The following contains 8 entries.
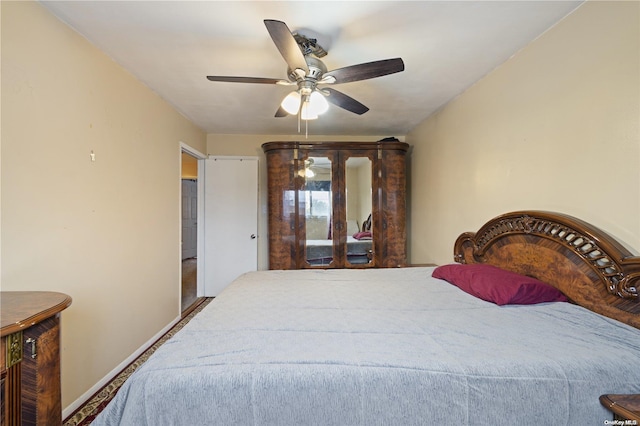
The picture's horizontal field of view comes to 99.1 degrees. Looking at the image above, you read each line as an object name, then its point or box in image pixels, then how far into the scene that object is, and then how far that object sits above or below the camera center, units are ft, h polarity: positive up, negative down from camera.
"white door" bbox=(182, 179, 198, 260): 23.26 -0.23
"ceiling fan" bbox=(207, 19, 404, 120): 4.59 +2.78
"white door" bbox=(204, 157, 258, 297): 12.99 -0.19
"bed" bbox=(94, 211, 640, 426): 2.85 -1.67
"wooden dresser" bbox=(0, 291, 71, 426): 3.03 -1.72
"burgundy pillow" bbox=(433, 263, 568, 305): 4.92 -1.41
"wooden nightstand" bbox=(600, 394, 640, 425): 2.65 -1.96
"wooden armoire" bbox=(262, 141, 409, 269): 11.27 +0.45
